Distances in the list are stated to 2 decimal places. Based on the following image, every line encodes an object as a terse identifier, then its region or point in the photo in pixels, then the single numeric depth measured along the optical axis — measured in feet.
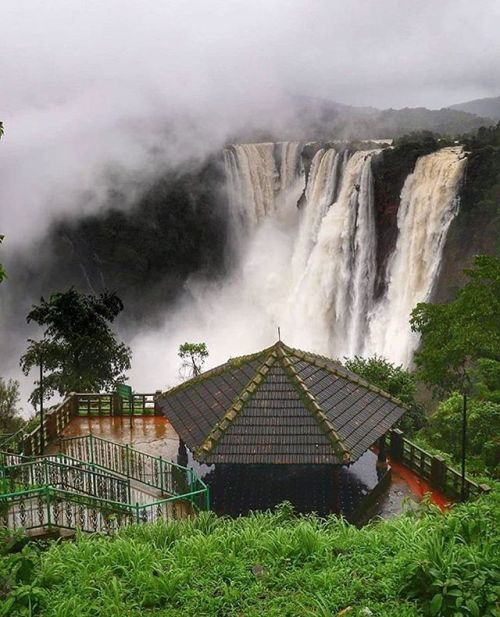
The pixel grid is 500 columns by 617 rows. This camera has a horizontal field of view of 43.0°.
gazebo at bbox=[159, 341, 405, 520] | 38.24
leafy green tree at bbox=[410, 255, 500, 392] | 72.33
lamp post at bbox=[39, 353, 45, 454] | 49.94
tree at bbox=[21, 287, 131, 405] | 86.69
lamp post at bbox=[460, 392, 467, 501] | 36.82
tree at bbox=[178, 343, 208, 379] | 93.20
